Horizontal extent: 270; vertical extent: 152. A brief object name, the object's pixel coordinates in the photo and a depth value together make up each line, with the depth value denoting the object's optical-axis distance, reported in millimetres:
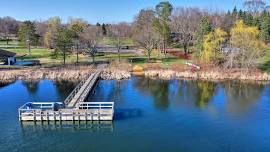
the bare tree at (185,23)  55783
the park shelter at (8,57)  44310
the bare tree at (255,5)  89945
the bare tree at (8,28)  87003
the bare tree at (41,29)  76824
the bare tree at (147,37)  48098
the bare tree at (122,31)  64660
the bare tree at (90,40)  47841
